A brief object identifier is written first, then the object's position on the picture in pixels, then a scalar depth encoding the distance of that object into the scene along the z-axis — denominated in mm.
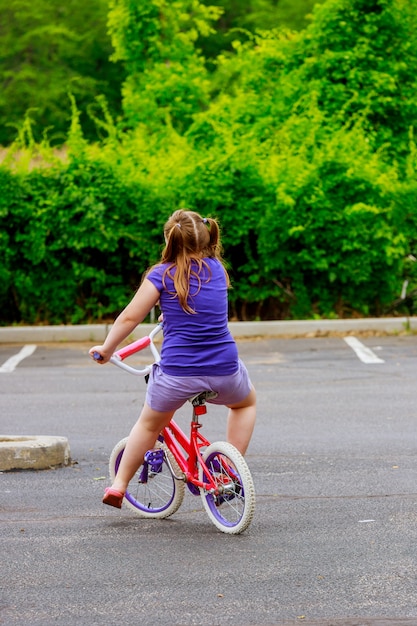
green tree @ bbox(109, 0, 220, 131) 45042
